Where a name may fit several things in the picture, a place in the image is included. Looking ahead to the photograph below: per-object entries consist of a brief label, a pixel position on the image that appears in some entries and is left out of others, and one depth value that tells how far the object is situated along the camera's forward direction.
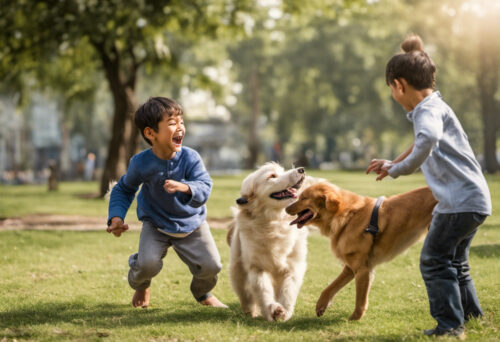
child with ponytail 3.88
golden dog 4.82
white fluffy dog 5.28
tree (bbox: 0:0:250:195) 15.58
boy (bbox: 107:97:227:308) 5.02
